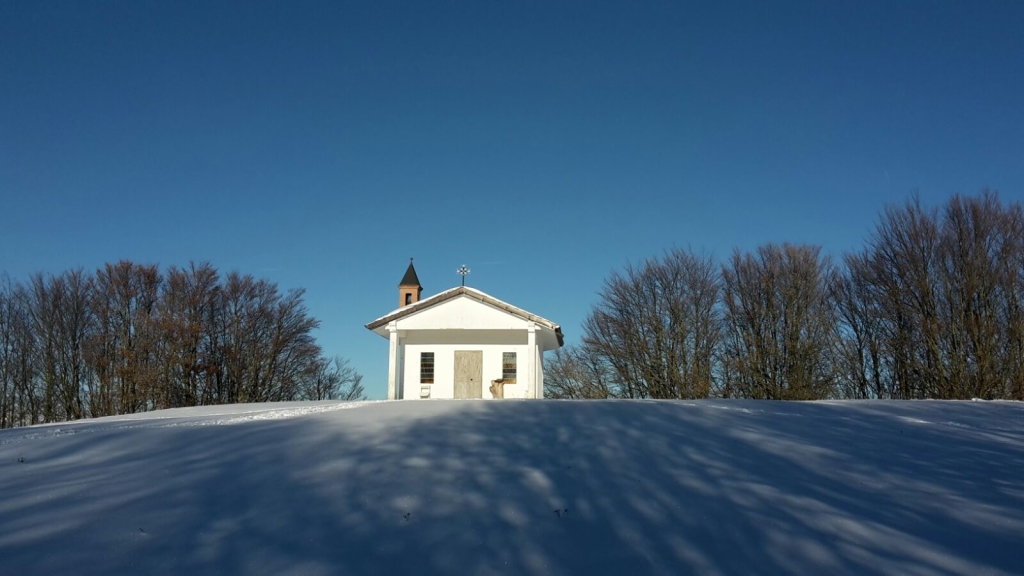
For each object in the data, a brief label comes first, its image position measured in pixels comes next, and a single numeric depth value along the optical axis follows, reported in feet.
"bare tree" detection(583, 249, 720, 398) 109.91
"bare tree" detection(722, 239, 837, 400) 102.99
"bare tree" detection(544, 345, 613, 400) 122.72
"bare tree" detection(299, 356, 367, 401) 160.45
